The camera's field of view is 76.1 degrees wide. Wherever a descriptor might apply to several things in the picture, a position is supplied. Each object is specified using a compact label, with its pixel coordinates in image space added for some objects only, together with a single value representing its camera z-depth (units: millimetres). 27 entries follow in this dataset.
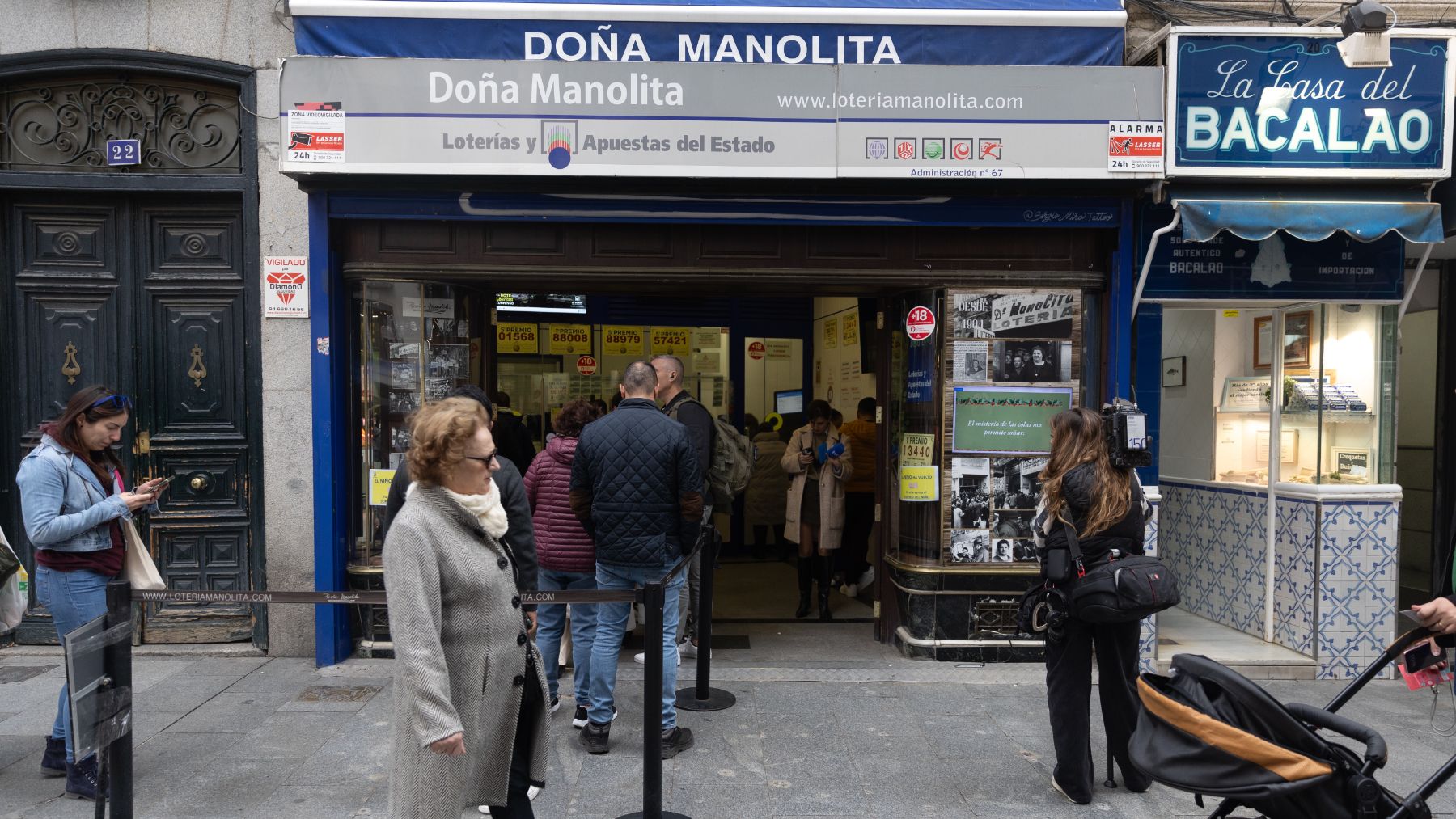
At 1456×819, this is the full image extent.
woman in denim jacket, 4137
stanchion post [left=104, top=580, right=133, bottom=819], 3713
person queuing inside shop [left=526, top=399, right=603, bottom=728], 5090
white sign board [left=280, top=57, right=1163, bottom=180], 5594
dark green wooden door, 6504
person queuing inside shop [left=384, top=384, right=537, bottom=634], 3947
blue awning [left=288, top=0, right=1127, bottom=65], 5922
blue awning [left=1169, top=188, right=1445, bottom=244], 5594
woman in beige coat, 7738
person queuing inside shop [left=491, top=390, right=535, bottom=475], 7402
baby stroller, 2725
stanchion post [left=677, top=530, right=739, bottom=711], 5410
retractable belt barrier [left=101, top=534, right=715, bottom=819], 3727
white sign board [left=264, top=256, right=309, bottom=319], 6258
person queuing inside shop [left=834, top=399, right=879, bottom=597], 8062
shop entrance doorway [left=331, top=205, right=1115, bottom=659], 6281
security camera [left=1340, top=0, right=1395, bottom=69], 5453
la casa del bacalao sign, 5828
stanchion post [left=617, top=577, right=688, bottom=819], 3781
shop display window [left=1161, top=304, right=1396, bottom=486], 6398
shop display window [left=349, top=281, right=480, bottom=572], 6324
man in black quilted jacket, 4672
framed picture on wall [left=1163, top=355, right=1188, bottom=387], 7625
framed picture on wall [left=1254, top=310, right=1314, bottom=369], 6566
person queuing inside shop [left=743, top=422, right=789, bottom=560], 9688
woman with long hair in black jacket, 4195
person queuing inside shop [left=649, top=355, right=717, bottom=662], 5797
